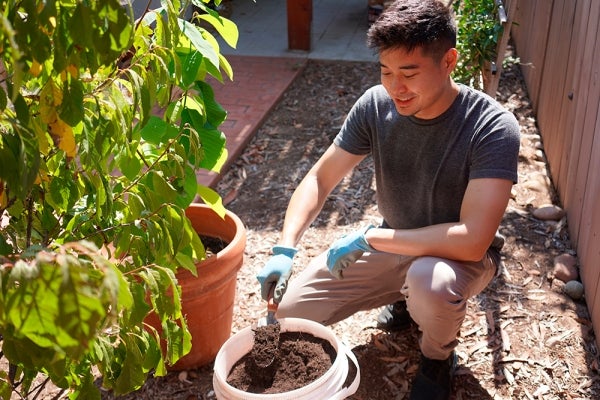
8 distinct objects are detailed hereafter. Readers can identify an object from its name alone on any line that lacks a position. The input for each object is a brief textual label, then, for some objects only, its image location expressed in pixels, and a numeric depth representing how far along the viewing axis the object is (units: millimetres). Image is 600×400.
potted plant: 1045
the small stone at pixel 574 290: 3344
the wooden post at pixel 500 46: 3926
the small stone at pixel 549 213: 3977
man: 2482
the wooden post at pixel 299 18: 6926
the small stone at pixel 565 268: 3482
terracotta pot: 2777
